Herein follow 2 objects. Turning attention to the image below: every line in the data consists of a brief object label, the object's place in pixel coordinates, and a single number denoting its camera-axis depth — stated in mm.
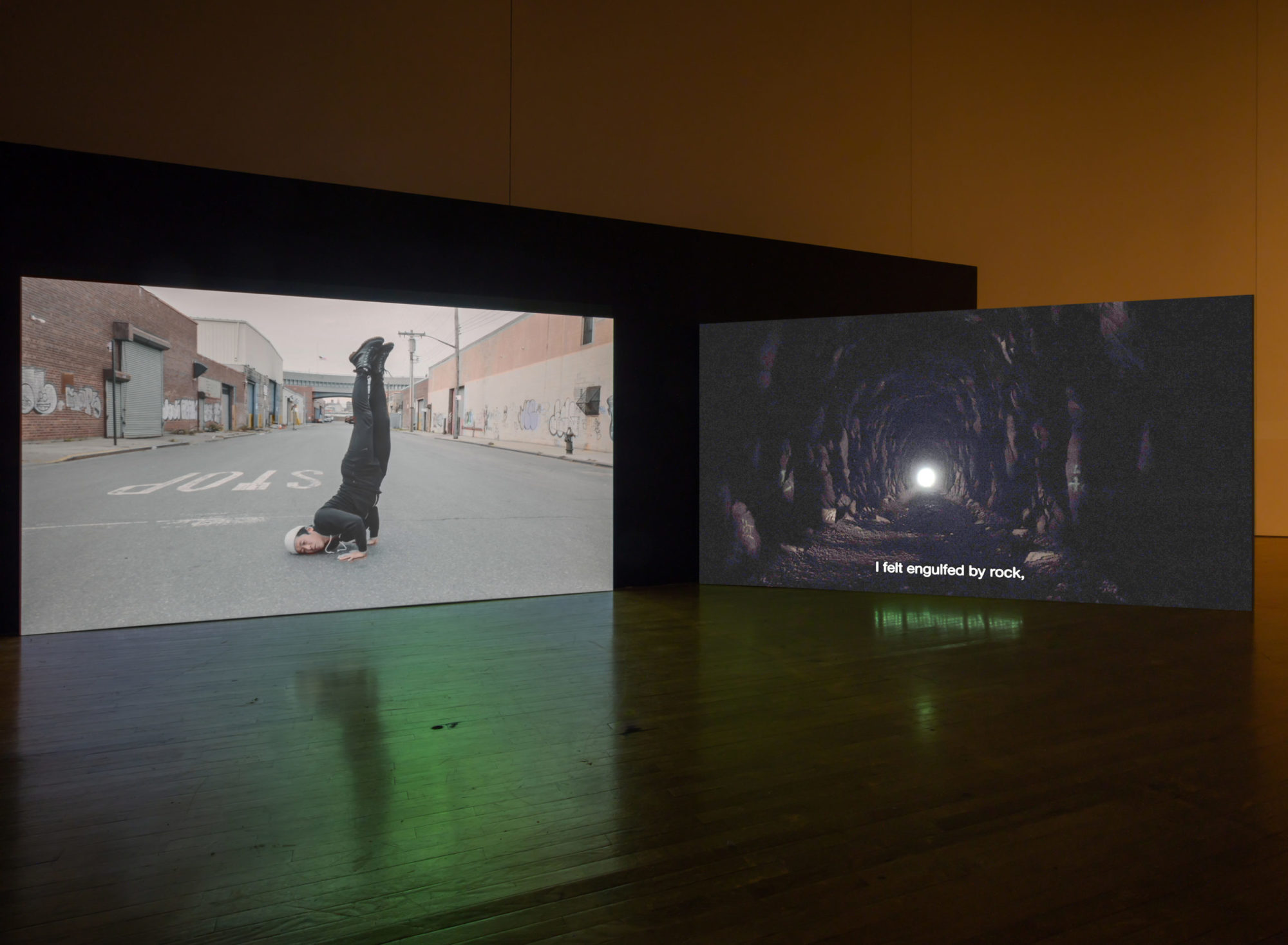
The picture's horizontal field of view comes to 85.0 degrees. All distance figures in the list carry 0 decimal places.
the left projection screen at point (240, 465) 4578
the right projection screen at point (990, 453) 4742
